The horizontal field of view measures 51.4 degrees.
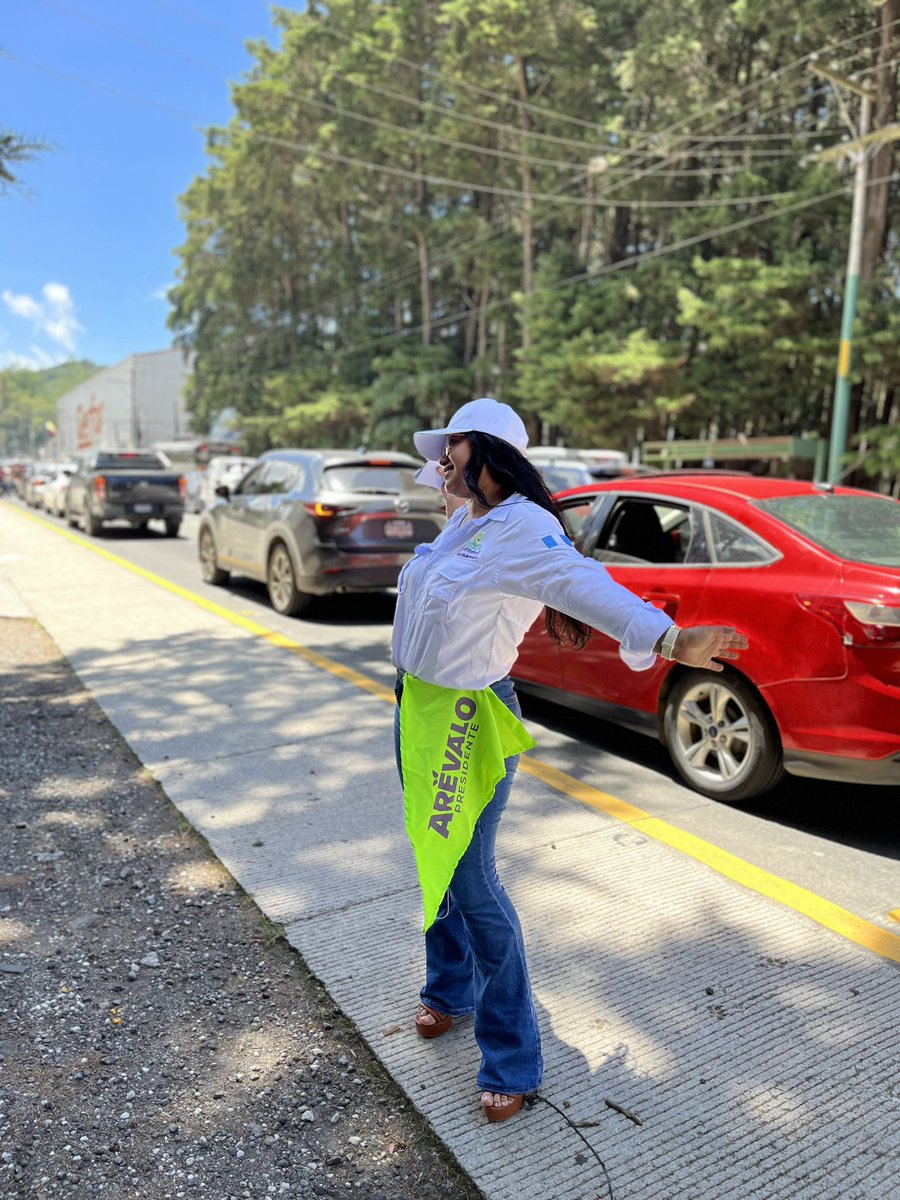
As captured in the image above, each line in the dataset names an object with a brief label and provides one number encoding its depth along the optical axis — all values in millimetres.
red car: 3959
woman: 2109
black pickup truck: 17625
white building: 78000
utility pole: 16500
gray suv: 8797
